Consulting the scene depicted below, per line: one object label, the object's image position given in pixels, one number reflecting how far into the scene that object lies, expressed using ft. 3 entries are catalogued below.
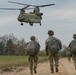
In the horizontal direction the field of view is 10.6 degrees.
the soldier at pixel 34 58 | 70.33
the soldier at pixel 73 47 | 73.56
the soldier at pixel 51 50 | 68.54
